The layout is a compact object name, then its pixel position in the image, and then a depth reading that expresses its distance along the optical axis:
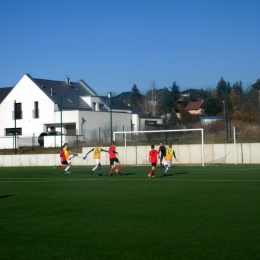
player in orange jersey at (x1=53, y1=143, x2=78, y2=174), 29.70
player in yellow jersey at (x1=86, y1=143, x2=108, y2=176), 27.50
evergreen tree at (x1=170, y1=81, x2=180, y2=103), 103.46
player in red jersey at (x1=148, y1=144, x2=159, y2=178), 24.89
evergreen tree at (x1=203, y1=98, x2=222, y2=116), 51.04
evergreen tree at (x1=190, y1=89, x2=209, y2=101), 103.07
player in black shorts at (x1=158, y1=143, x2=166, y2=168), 31.89
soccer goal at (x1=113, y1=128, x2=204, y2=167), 35.19
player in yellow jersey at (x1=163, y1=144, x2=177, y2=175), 26.63
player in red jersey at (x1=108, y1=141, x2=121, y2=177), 27.28
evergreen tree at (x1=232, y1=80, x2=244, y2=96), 50.30
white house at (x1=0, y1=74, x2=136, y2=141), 57.00
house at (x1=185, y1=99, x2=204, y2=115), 87.19
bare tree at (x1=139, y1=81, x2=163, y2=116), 72.00
